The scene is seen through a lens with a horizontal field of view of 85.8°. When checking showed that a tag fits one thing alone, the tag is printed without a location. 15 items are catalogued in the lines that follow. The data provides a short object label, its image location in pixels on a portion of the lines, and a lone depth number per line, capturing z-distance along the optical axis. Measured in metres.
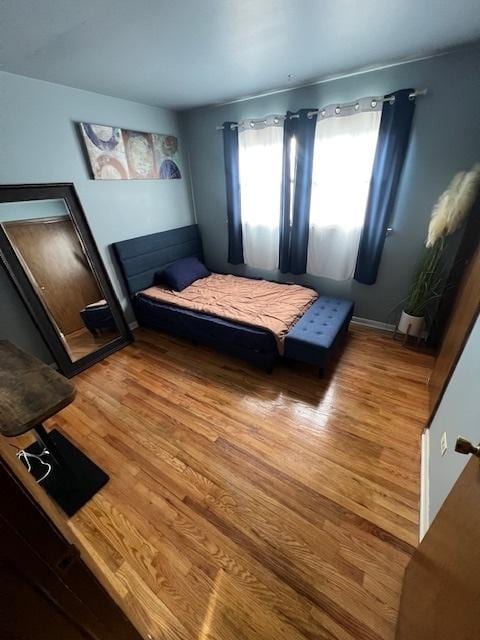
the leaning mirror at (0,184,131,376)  2.11
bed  2.34
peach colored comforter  2.41
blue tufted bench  2.15
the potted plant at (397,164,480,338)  2.05
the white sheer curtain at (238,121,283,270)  2.83
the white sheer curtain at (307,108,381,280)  2.39
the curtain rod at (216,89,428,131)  2.10
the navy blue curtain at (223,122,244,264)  2.99
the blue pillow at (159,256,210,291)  3.17
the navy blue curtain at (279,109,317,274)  2.57
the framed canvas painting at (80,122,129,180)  2.46
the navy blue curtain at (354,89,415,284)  2.17
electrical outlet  1.28
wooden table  1.26
